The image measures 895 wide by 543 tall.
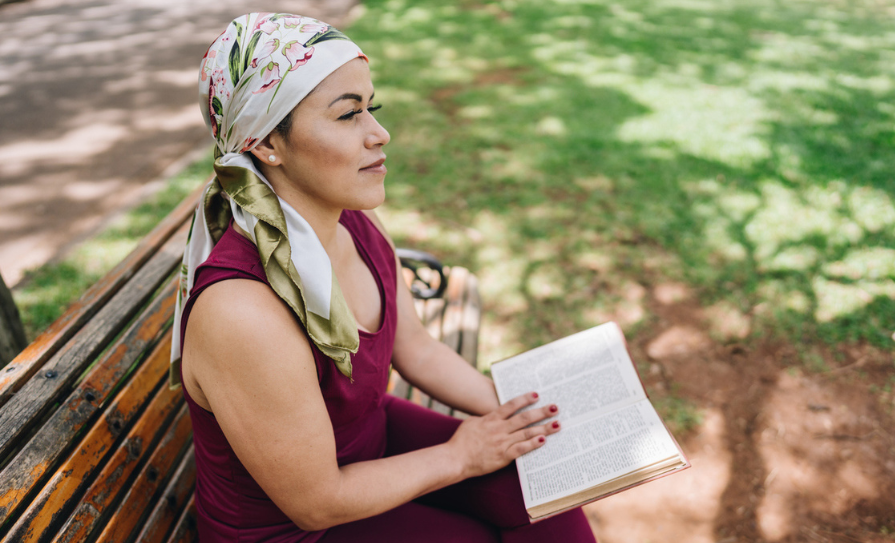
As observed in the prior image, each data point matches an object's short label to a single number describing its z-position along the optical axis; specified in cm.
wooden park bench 147
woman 142
